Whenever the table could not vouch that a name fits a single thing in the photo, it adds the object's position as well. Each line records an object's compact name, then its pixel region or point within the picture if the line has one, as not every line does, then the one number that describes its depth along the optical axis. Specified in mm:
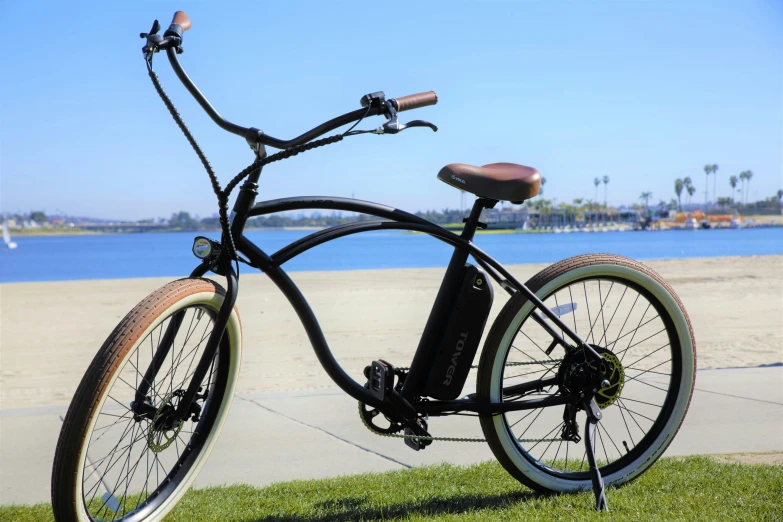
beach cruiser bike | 2355
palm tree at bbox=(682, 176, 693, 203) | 158625
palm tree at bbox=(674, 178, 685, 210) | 158625
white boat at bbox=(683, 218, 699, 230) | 126481
